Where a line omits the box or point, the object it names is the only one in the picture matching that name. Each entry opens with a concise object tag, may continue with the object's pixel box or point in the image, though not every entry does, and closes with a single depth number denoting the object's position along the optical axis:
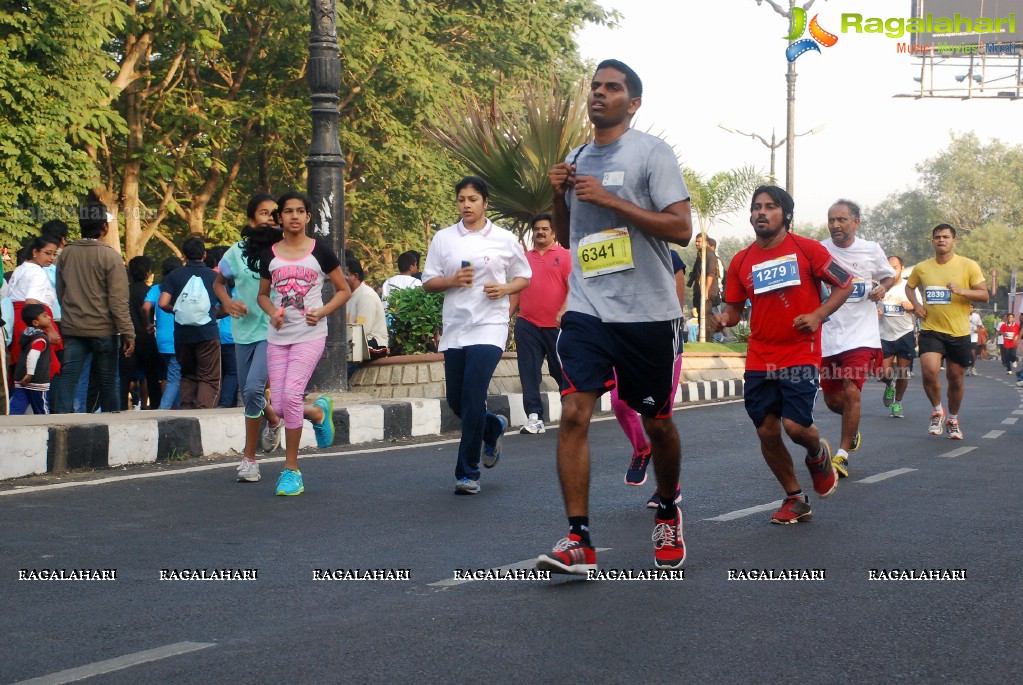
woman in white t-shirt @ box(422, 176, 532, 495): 8.23
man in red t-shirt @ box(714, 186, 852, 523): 7.11
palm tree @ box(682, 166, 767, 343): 37.00
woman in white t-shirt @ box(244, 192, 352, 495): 8.09
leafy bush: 14.59
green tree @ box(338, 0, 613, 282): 25.31
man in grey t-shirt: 5.39
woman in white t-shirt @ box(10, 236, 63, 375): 11.98
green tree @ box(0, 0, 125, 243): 19.72
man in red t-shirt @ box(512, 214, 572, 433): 12.59
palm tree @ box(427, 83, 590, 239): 19.73
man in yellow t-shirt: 13.02
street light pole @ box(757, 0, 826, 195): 28.30
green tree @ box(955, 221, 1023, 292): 98.06
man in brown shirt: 11.06
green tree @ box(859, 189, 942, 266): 123.44
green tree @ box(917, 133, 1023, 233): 105.12
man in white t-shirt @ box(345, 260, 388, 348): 14.34
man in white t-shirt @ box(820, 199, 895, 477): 9.81
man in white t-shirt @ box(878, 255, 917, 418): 16.59
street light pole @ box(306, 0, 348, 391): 12.25
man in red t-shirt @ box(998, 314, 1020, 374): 38.31
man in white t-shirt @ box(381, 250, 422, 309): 15.65
